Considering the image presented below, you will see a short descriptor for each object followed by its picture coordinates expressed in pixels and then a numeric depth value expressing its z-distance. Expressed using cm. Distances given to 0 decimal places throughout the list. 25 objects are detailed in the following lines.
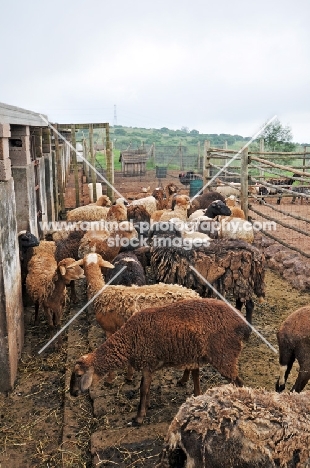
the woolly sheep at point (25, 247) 709
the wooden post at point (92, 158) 1378
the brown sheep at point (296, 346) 444
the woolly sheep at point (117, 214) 977
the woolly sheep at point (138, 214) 1090
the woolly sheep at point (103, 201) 1188
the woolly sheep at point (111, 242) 798
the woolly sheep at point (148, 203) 1236
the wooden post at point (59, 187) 1345
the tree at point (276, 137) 3027
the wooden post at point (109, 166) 1312
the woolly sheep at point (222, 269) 658
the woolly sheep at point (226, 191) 1667
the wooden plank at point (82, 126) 1347
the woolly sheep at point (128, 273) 639
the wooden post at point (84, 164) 2330
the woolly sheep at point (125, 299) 527
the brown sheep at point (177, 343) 440
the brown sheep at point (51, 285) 622
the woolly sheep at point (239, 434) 259
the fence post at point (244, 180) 1060
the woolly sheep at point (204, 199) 1253
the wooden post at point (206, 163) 1483
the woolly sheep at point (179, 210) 1041
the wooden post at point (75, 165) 1323
